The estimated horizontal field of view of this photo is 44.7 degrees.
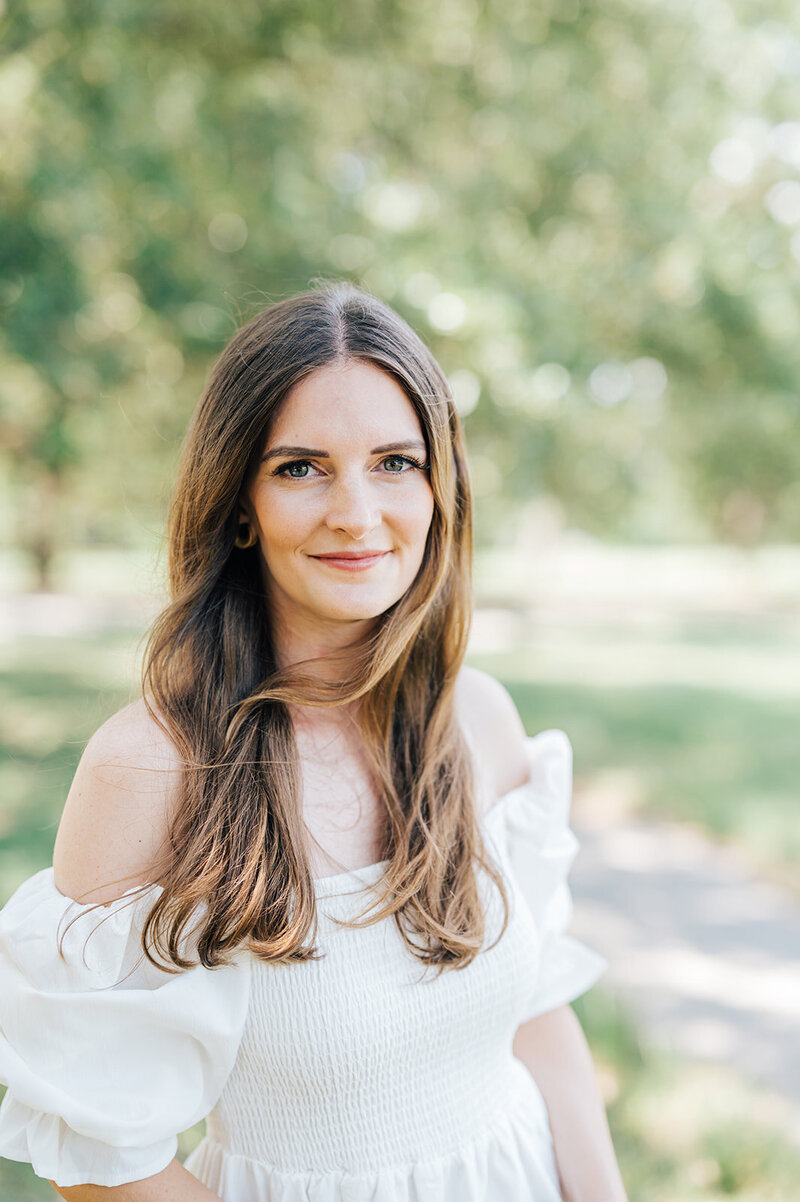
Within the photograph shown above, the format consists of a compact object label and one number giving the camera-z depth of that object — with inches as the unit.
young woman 55.6
